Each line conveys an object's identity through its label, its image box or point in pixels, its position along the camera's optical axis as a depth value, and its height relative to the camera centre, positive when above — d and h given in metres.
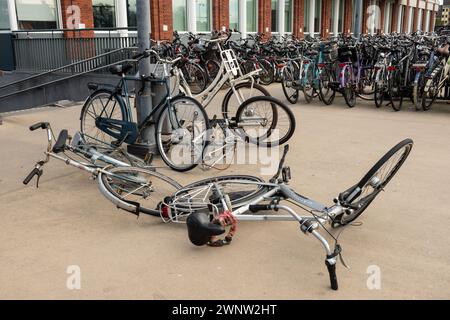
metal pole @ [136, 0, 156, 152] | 5.14 -0.31
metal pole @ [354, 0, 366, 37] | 14.05 +0.56
